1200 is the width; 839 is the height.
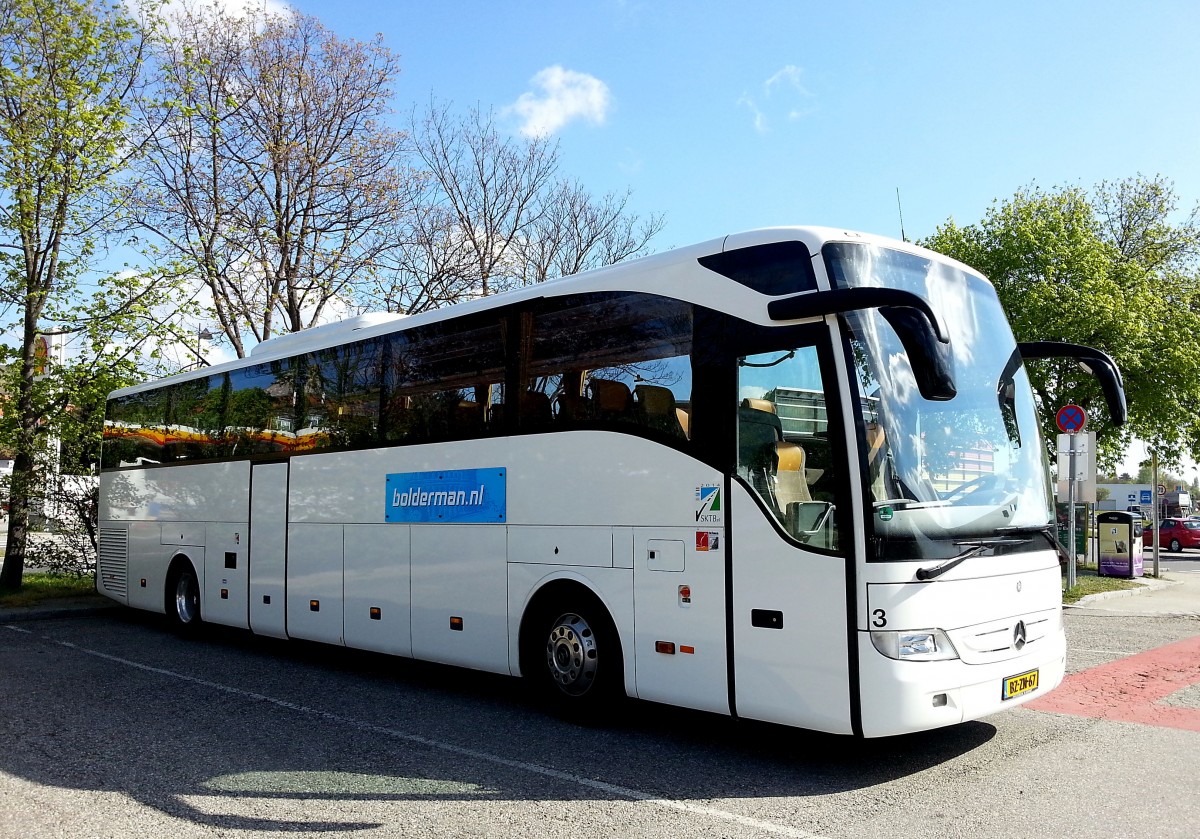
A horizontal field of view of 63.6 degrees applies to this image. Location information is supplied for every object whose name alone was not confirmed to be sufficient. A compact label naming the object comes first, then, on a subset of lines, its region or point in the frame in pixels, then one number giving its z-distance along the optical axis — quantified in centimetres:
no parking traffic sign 1717
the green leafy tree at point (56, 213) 1520
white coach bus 569
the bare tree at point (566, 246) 2762
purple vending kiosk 2180
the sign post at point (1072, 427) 1695
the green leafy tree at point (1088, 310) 2509
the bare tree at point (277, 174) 2006
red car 4172
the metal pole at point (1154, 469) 2307
